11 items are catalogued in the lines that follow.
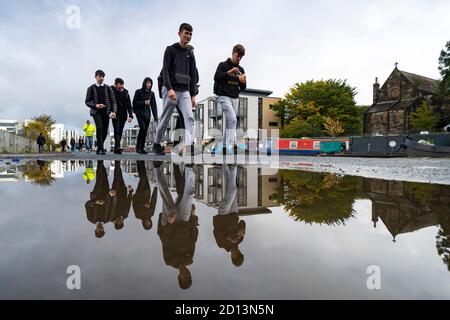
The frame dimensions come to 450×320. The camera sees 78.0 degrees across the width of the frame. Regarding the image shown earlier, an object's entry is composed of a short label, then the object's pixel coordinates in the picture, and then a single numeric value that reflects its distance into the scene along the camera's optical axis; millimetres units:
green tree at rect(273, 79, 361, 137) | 38031
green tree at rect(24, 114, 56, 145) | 38844
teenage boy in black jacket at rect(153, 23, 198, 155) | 4508
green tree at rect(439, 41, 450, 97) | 32000
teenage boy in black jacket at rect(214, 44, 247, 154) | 4895
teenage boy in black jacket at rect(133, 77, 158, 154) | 6848
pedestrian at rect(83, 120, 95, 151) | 10268
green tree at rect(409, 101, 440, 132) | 34375
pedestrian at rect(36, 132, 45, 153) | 18795
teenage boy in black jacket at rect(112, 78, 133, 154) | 6816
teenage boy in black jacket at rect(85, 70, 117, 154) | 6168
